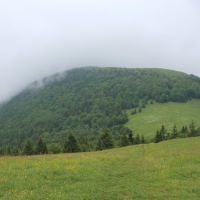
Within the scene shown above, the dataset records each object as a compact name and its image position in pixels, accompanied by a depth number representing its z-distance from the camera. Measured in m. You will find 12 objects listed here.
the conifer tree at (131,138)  90.17
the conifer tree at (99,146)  77.81
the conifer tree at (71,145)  68.46
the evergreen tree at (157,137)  92.88
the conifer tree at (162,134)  92.59
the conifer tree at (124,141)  84.16
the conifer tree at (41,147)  72.86
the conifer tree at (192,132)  99.42
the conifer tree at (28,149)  70.06
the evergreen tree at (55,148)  88.62
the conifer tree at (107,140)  77.12
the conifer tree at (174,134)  98.85
